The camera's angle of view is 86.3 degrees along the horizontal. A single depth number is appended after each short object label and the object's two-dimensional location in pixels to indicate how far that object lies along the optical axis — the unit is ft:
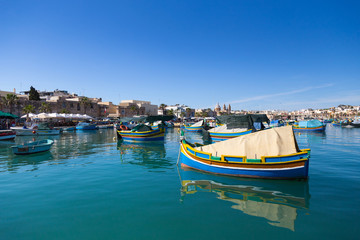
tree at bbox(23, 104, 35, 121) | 185.15
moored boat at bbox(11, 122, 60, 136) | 133.28
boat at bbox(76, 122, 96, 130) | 176.80
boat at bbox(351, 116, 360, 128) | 196.34
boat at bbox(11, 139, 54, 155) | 61.05
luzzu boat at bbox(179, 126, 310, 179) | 33.63
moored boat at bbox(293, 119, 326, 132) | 148.97
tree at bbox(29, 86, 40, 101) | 254.88
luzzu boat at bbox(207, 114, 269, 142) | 90.38
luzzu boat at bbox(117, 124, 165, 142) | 94.22
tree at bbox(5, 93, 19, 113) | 190.84
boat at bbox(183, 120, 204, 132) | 174.09
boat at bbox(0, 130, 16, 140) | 98.68
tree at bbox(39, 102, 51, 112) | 213.44
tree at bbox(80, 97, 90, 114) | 256.52
